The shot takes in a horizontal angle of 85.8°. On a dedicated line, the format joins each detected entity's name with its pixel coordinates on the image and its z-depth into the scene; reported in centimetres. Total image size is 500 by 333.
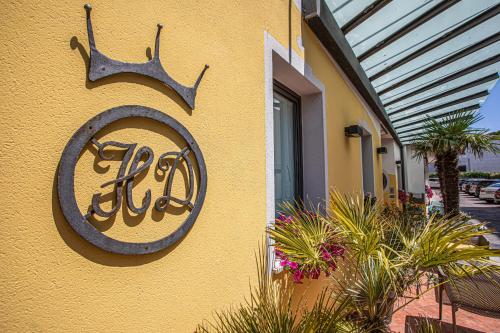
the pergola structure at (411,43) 402
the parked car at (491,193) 2005
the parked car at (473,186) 2637
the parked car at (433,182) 3719
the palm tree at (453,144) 826
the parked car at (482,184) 2428
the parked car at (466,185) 2947
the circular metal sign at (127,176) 111
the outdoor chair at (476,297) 270
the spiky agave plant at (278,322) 151
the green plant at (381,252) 191
